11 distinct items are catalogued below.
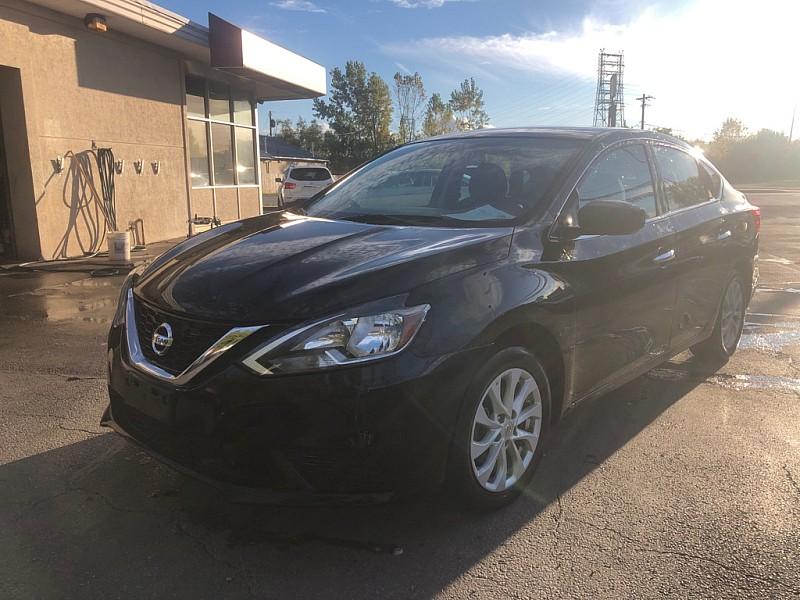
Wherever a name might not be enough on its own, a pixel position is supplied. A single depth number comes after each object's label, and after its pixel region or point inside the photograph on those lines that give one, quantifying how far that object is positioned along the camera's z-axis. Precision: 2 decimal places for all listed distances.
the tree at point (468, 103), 72.12
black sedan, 2.41
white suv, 23.30
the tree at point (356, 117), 72.14
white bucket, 10.15
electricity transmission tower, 79.19
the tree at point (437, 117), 66.25
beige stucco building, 9.96
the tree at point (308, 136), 81.40
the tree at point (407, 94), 65.94
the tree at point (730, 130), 72.75
